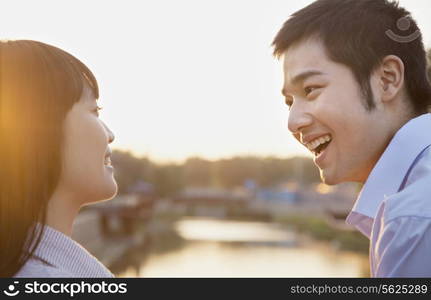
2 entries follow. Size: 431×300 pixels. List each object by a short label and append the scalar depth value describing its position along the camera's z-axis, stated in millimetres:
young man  1312
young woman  1319
